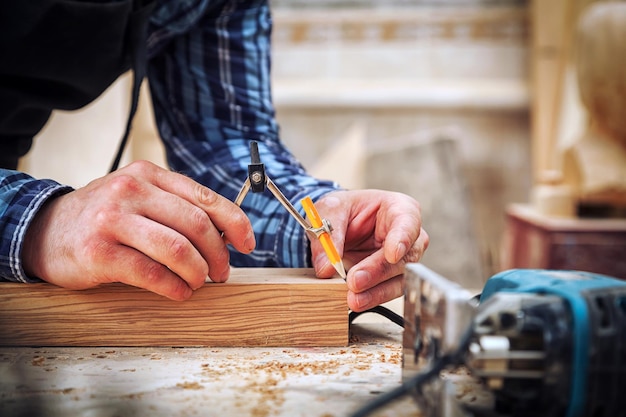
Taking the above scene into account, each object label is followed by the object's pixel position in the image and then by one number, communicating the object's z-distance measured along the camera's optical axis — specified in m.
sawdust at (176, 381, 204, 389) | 0.63
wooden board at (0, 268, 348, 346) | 0.80
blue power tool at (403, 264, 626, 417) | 0.51
